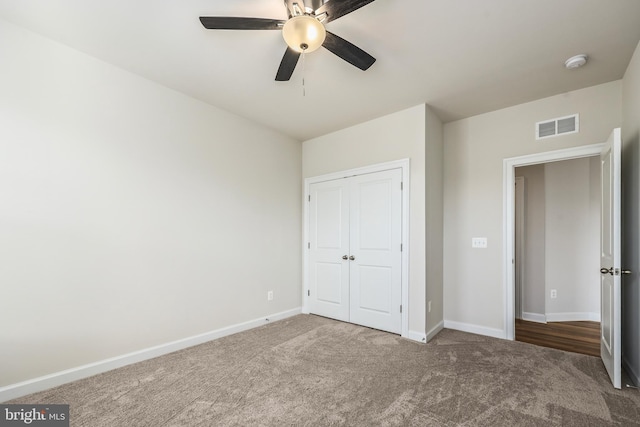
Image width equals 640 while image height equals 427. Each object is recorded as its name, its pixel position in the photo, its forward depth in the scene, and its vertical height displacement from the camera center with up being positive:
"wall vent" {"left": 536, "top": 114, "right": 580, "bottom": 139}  3.05 +0.96
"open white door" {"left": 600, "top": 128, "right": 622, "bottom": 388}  2.25 -0.32
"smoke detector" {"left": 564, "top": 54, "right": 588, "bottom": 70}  2.46 +1.31
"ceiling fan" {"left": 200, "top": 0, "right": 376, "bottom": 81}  1.71 +1.16
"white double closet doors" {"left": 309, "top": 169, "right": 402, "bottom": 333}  3.58 -0.42
